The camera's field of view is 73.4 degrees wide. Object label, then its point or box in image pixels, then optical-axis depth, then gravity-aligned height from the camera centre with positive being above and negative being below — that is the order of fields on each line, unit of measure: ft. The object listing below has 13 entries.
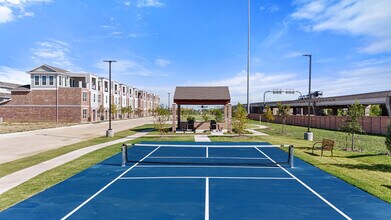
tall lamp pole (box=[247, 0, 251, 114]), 189.88 +37.56
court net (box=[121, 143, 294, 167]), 48.11 -9.62
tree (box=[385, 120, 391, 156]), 44.39 -4.77
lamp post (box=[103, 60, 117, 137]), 90.86 -7.68
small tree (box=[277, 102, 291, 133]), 124.67 +0.45
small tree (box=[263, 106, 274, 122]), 140.46 -1.69
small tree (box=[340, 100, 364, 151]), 64.52 -1.75
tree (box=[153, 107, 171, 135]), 89.15 -5.55
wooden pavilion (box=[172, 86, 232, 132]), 108.37 +5.84
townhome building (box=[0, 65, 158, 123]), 172.45 +7.21
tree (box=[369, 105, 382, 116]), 180.94 -0.01
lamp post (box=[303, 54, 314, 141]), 83.74 -7.58
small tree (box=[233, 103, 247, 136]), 88.79 -2.43
